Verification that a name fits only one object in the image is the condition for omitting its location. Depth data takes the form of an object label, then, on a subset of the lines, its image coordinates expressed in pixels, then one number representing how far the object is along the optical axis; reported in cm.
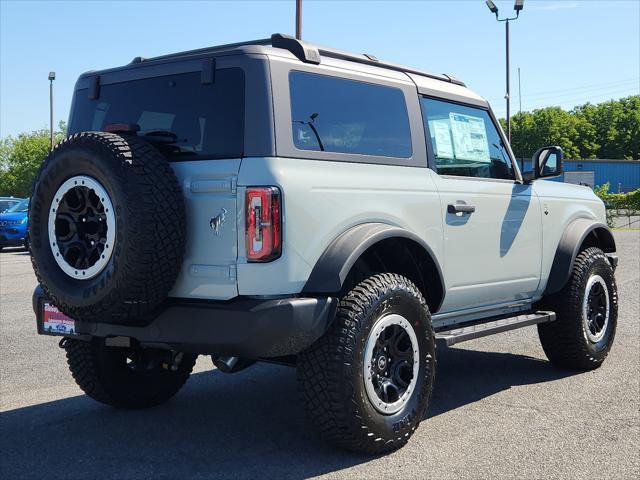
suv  365
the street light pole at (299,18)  1948
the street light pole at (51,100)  4800
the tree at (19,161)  8262
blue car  2112
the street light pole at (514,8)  3259
